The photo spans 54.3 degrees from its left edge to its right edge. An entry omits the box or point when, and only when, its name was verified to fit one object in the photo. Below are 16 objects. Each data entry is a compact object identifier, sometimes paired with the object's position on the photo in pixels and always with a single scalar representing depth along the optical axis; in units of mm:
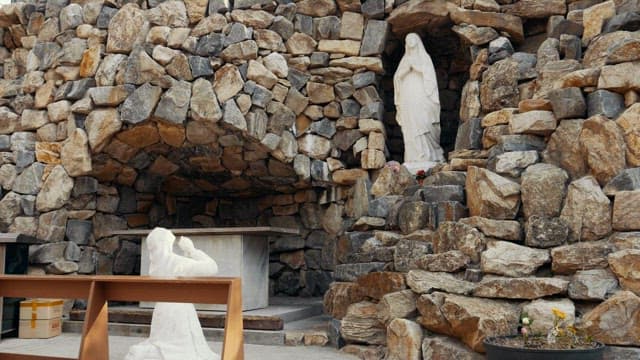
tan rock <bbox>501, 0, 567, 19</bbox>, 6973
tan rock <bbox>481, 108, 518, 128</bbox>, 6009
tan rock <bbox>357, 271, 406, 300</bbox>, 5246
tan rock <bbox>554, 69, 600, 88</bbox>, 5117
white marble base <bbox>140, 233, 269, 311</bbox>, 6453
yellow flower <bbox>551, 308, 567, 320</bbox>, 3826
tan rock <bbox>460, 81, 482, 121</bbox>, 6648
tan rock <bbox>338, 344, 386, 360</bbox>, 5109
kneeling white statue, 4117
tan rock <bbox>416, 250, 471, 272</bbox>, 4838
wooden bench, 3535
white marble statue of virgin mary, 7055
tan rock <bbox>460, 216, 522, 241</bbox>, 4836
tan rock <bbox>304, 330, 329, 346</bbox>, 5738
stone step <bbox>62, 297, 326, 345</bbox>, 5953
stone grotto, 4617
